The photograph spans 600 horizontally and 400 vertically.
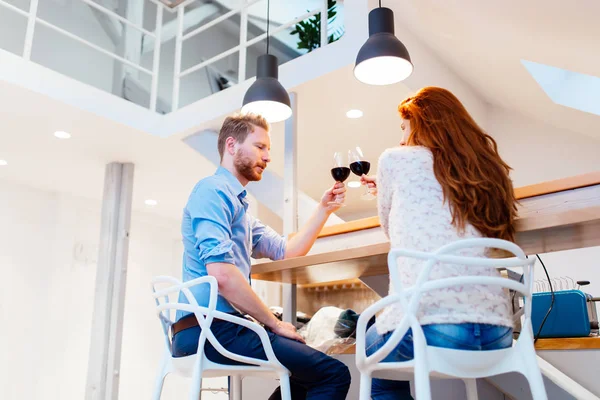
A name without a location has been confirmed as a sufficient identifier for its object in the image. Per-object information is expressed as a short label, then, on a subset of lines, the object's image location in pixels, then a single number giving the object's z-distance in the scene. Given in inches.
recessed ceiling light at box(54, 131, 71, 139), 166.9
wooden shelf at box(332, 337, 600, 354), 80.4
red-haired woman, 45.5
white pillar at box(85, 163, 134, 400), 170.2
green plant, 186.2
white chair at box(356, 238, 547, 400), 42.6
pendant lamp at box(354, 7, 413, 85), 94.1
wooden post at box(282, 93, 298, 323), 125.5
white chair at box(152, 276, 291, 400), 54.4
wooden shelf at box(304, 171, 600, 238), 57.5
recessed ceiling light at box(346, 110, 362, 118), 157.2
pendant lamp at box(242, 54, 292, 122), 111.0
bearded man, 55.9
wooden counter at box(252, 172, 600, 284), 52.9
